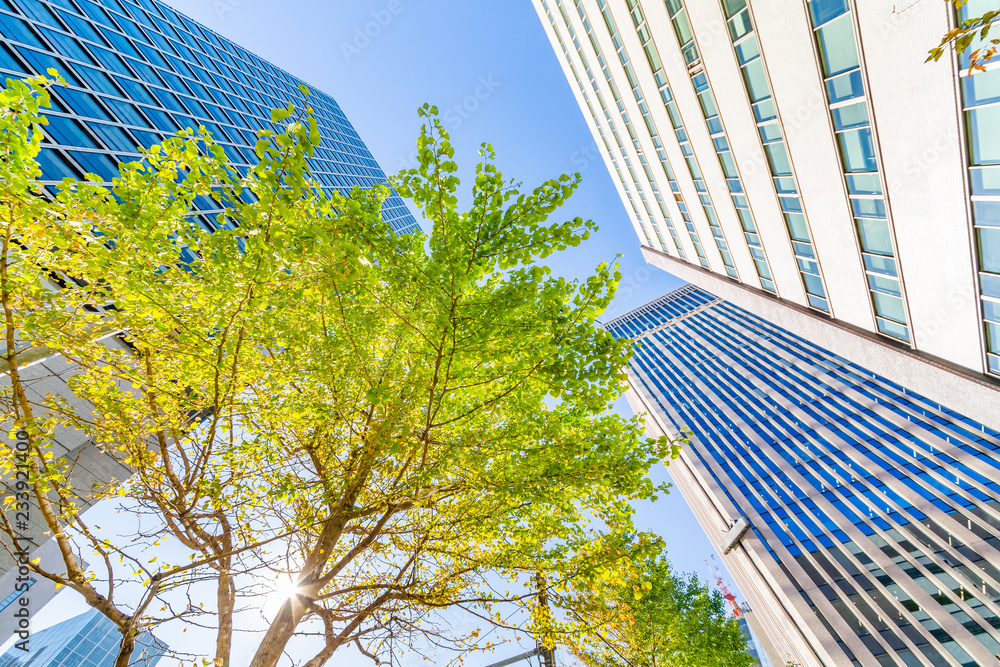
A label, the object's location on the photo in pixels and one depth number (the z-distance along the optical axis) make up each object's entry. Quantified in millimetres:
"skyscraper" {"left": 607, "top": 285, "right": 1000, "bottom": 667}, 26328
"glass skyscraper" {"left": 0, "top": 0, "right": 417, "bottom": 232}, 19016
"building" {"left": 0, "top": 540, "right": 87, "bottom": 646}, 12094
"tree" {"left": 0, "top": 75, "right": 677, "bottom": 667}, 4602
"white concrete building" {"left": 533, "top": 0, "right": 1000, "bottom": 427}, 8625
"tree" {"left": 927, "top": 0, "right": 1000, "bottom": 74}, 2162
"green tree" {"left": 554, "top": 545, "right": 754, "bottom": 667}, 5805
